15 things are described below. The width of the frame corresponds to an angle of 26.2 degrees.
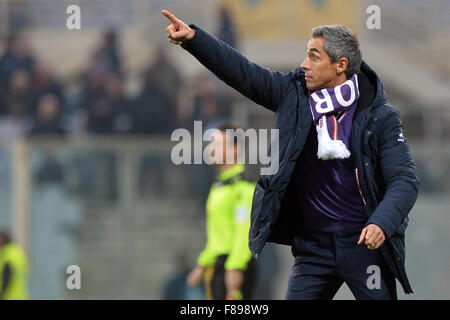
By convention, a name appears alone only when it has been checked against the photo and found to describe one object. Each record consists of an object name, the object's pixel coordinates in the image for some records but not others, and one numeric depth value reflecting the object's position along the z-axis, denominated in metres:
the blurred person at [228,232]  7.45
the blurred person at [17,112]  13.08
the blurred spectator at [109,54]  13.67
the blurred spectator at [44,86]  13.17
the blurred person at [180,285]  11.16
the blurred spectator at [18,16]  14.73
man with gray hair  4.70
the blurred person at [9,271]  10.98
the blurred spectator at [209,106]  12.70
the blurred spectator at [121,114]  12.88
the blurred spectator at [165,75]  13.09
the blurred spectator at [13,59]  13.57
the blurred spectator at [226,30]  13.73
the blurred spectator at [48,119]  12.97
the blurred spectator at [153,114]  12.81
